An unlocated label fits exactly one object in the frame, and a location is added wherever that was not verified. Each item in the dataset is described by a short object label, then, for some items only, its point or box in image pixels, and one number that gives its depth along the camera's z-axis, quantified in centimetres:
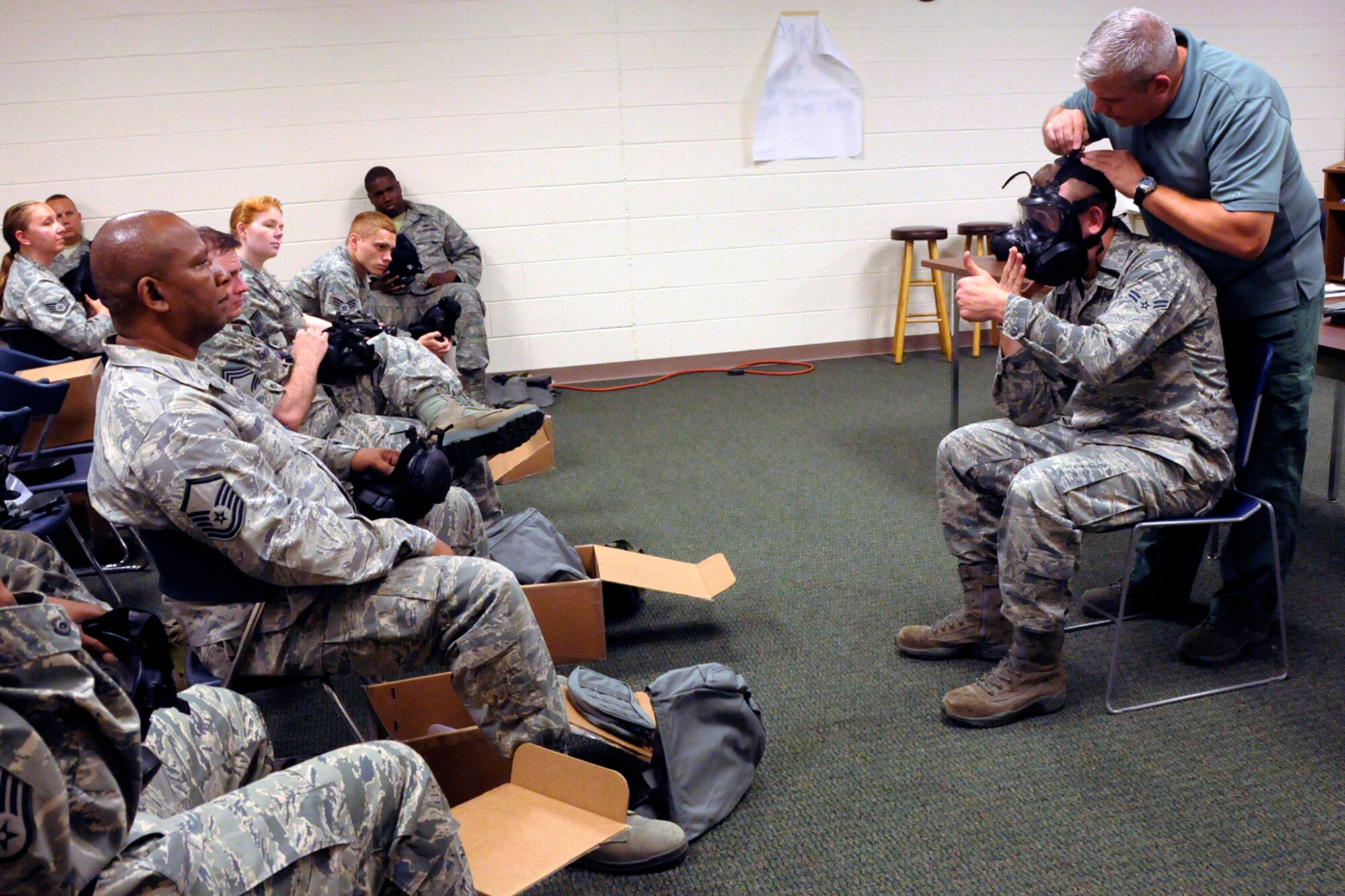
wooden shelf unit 364
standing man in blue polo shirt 213
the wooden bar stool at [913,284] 566
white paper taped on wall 557
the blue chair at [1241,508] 214
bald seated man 156
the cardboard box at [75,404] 330
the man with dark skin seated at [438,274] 478
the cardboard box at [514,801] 156
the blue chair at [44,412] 278
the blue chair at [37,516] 248
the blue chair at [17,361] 325
